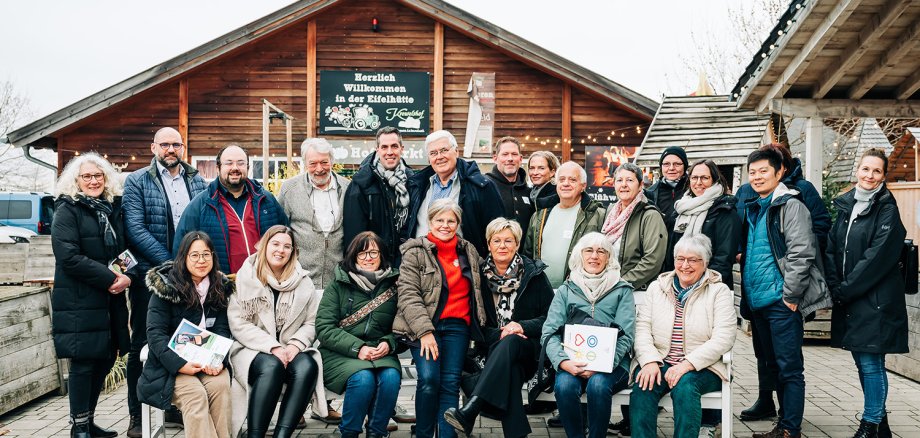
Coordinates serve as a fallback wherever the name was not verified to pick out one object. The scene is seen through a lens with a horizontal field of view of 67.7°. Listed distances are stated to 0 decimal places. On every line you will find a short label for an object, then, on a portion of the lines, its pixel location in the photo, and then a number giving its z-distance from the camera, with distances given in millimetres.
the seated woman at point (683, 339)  3807
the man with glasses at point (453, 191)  4570
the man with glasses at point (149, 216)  4445
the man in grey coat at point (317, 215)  4688
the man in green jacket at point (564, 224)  4562
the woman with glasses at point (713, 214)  4367
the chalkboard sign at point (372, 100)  12359
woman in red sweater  4023
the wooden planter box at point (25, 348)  4832
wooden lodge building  12391
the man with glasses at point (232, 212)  4391
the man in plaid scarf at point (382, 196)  4582
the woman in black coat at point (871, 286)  4070
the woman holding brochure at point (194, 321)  3705
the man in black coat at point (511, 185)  5090
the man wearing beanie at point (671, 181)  4910
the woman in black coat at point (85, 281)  4164
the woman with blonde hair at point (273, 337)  3846
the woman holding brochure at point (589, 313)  3826
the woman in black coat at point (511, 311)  3910
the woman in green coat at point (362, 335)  3912
